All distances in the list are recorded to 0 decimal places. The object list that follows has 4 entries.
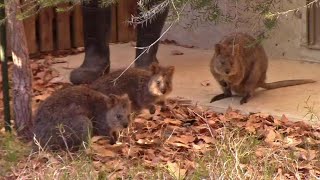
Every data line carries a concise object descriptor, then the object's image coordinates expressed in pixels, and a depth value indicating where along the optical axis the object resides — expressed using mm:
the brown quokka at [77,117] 9930
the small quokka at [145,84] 11919
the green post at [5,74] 10747
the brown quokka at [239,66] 12810
